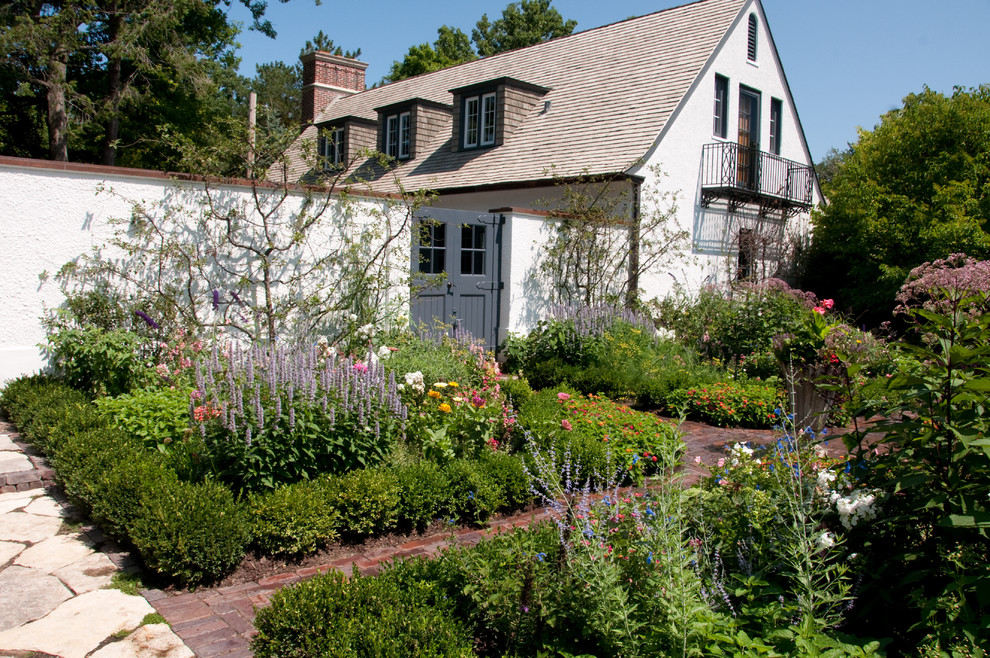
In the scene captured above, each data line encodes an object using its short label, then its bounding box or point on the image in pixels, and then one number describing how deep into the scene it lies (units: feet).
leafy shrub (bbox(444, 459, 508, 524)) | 14.90
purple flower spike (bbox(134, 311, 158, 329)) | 22.09
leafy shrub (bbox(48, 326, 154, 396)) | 20.65
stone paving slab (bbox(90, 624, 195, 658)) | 9.66
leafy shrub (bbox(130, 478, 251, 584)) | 11.57
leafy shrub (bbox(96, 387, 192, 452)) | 17.13
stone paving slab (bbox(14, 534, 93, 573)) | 12.48
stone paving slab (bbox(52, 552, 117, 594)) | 11.73
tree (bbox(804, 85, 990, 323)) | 43.01
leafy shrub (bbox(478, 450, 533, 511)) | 15.62
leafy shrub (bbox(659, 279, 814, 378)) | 31.58
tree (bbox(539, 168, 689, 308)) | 37.60
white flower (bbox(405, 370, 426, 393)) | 17.89
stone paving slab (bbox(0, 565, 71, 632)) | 10.65
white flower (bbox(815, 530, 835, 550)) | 8.38
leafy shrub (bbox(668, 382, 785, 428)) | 25.20
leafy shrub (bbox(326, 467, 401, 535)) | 13.56
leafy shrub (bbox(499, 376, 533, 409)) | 24.66
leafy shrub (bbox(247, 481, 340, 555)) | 12.62
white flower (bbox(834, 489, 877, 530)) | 9.12
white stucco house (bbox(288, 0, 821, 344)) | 35.17
